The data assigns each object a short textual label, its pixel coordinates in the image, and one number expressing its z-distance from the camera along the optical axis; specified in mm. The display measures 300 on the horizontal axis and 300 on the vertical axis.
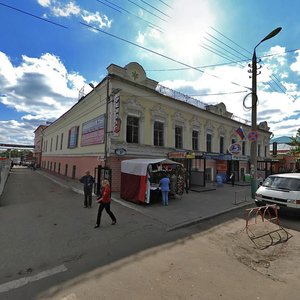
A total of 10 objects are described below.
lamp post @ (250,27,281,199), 13192
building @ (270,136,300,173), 30203
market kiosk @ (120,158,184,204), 10570
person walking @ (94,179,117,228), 7250
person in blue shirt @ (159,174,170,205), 10776
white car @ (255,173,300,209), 8528
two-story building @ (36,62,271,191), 14469
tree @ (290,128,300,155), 25386
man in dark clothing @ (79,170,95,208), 10188
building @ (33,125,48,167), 45031
